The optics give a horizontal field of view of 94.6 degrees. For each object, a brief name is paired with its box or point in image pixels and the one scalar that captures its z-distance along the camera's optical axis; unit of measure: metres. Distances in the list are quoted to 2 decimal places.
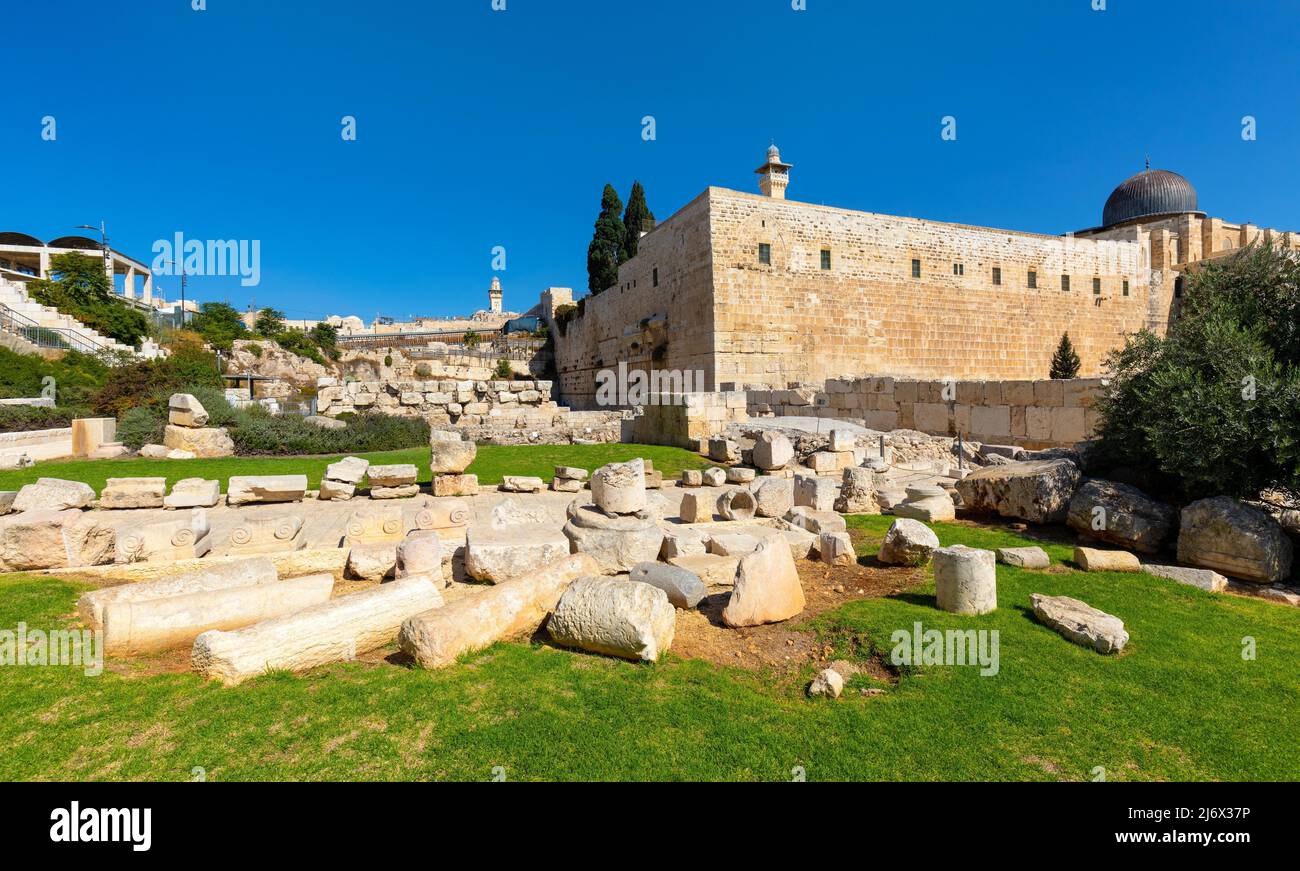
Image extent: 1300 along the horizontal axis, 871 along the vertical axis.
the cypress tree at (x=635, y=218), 35.75
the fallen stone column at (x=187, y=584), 4.35
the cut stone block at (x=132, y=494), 8.63
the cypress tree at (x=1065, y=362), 24.59
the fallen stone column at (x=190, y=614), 3.90
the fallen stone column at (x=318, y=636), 3.60
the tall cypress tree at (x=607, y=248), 35.03
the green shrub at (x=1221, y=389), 6.01
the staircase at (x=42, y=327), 23.45
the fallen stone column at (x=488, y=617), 3.83
